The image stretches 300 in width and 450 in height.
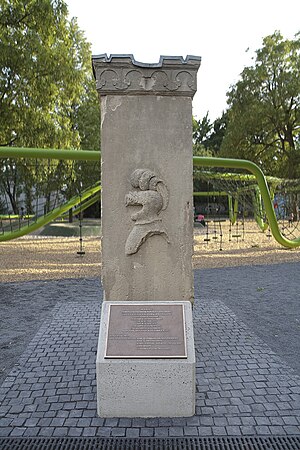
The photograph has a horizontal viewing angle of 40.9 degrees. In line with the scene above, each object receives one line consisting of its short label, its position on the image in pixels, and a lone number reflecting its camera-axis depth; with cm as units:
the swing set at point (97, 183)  798
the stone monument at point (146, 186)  383
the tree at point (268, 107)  2292
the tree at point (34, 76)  1188
